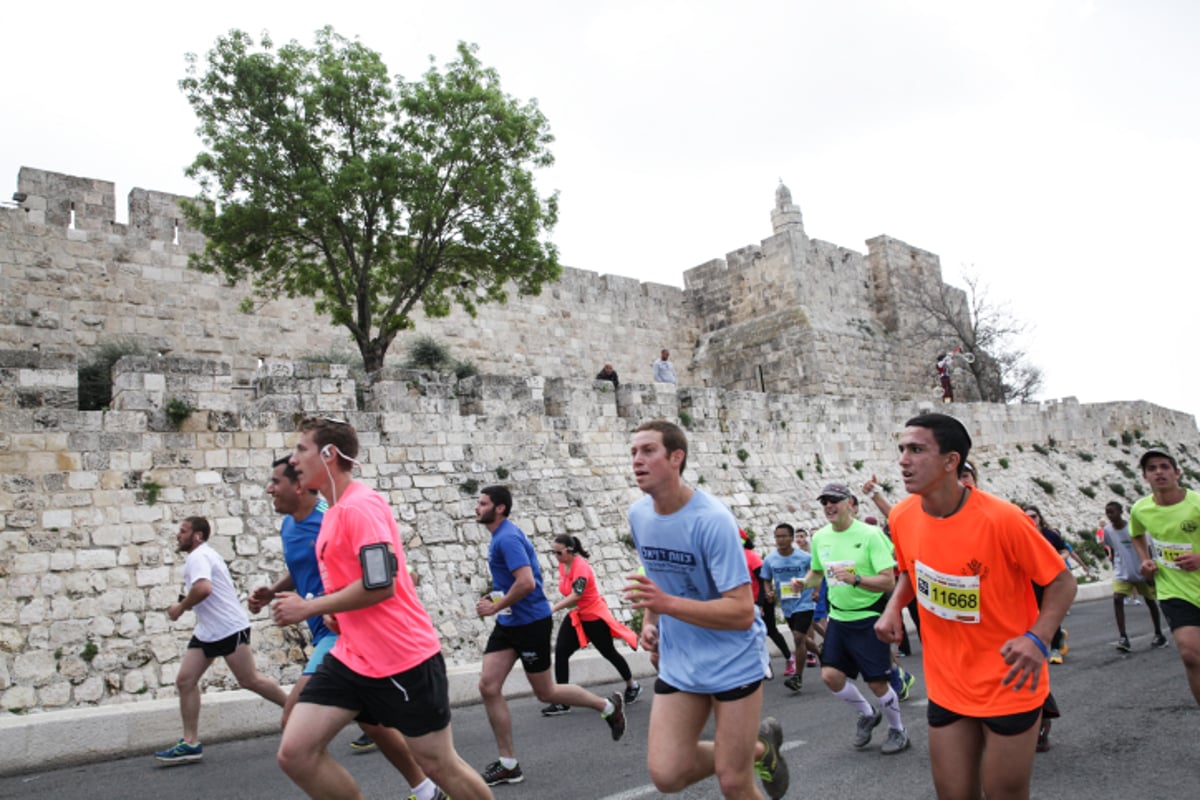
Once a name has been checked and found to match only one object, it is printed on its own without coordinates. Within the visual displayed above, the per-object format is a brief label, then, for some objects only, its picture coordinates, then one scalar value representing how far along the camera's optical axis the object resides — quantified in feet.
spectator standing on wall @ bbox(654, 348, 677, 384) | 57.98
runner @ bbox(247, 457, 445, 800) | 15.25
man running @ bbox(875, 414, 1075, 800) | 10.11
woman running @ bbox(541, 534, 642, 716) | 24.25
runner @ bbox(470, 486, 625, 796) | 18.49
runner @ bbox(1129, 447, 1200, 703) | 16.60
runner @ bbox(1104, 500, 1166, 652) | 27.96
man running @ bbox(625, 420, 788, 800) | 11.05
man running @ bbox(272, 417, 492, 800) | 11.28
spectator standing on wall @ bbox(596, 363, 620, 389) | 55.88
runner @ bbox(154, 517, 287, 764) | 19.69
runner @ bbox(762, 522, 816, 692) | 26.86
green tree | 41.47
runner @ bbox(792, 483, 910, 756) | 18.21
